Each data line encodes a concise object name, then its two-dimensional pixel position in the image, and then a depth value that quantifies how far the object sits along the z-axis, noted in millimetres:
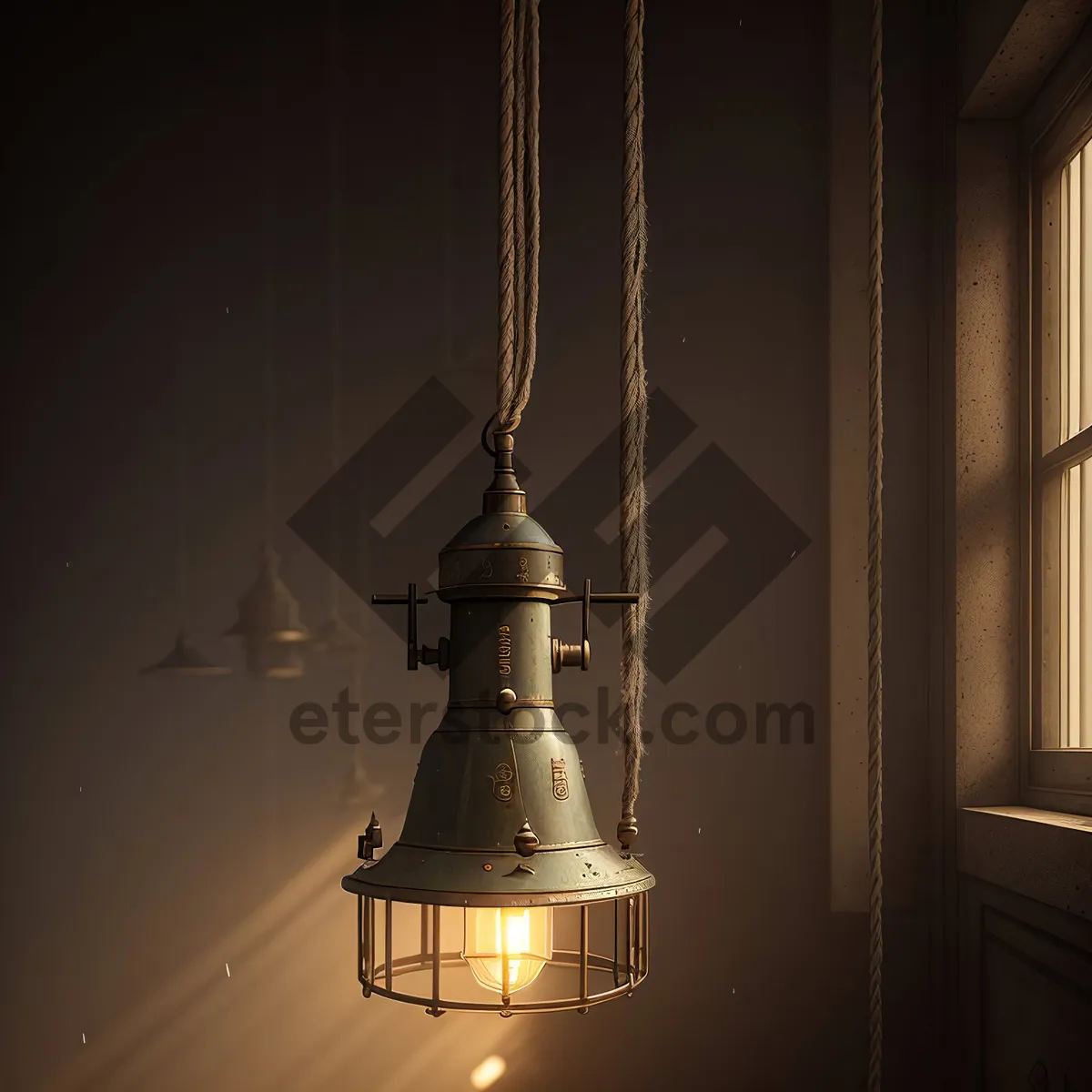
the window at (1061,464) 1519
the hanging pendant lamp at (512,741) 995
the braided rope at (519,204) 1132
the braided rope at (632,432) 1238
